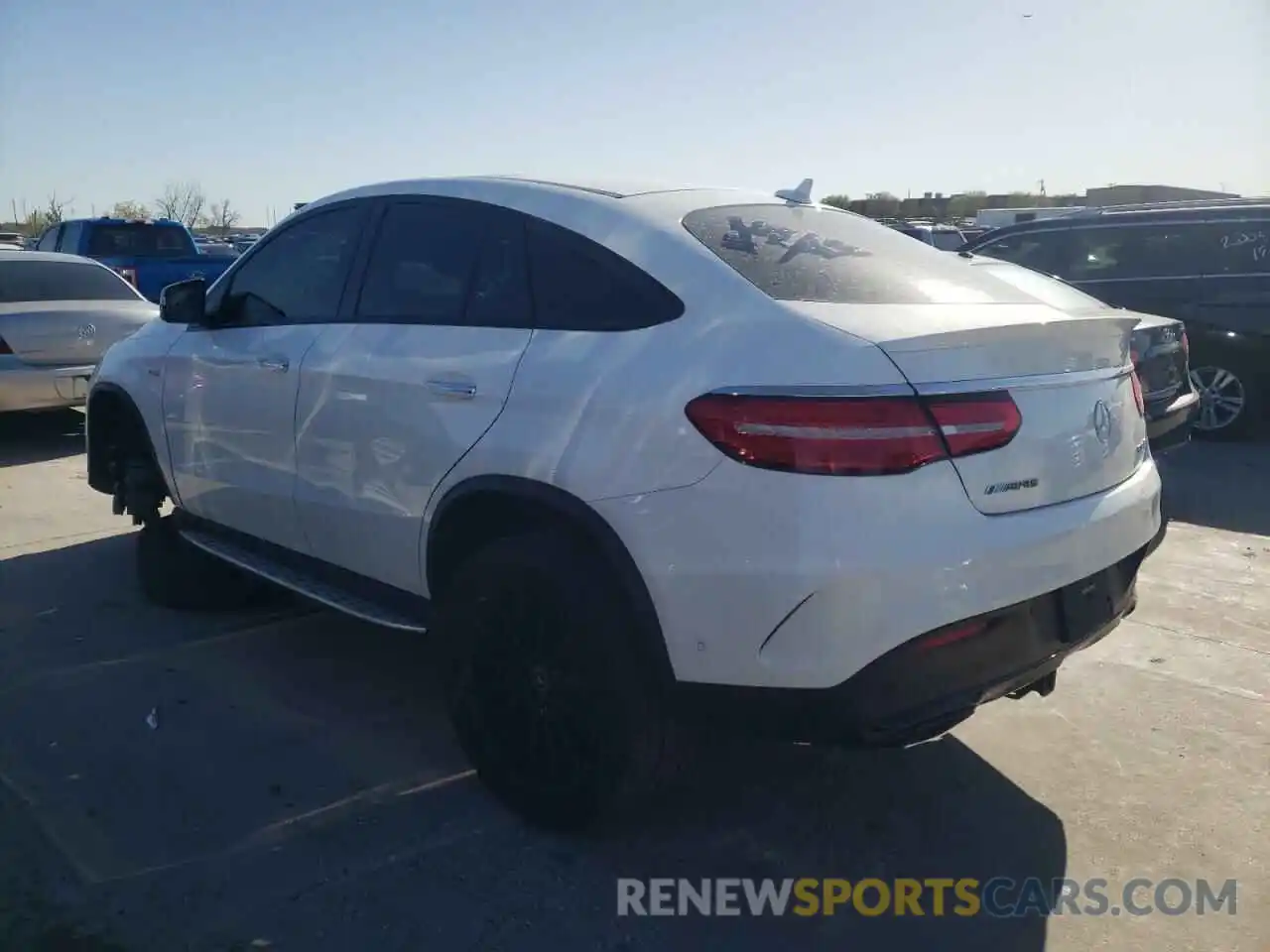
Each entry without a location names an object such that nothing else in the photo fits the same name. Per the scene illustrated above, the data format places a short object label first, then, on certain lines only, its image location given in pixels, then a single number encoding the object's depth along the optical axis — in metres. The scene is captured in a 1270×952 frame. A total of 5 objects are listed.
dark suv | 8.96
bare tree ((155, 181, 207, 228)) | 55.50
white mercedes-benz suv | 2.57
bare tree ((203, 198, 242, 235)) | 56.94
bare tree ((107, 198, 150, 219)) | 55.67
